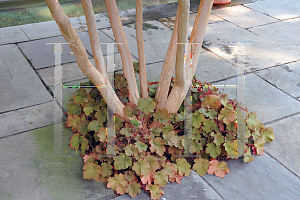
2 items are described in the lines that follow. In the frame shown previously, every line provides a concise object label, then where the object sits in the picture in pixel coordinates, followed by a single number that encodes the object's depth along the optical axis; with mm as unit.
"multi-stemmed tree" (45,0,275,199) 2391
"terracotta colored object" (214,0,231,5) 6422
